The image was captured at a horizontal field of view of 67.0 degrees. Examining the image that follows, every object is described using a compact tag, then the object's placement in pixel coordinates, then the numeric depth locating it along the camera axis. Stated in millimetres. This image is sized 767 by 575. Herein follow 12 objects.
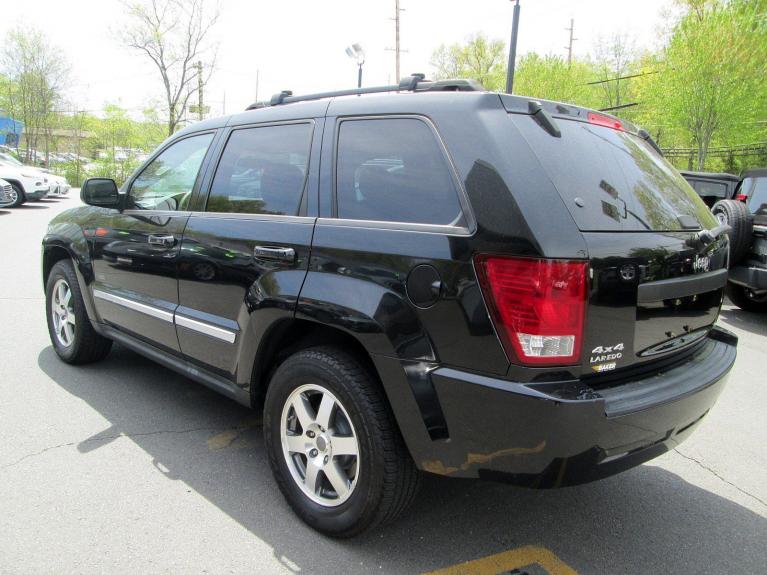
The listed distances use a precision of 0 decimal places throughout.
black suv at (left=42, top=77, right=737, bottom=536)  1981
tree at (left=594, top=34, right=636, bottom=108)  40031
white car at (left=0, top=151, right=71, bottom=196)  19611
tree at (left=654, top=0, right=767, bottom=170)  15791
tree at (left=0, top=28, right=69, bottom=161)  32544
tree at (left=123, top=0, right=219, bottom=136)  25828
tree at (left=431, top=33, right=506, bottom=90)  44375
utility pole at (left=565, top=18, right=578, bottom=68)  50406
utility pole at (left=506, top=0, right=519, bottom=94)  13336
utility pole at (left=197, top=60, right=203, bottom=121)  26812
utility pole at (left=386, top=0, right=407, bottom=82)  30156
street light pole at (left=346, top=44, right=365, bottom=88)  13648
